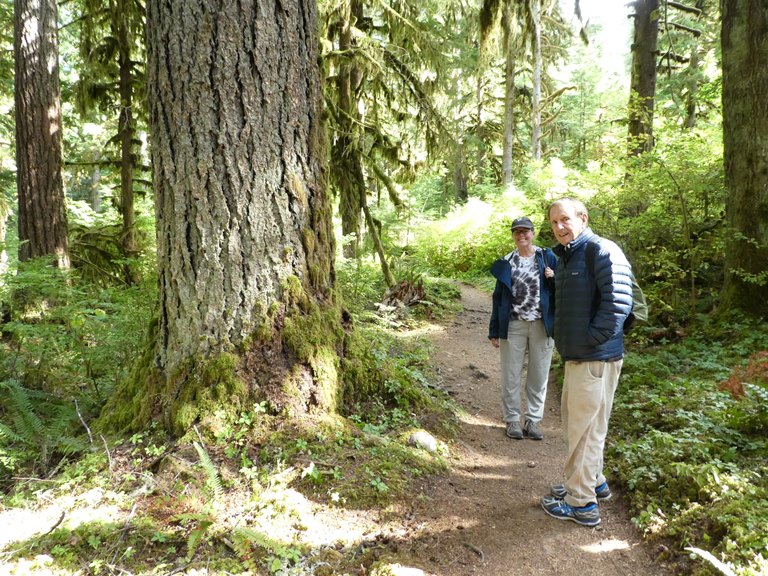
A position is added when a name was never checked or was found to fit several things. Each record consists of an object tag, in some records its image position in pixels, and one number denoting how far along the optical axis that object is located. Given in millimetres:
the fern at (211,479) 2682
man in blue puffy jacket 3041
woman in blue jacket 4828
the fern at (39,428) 3139
